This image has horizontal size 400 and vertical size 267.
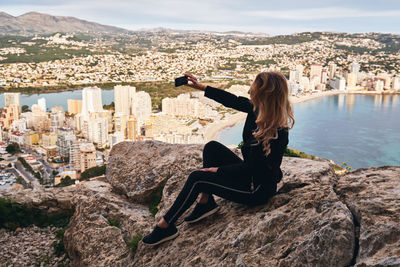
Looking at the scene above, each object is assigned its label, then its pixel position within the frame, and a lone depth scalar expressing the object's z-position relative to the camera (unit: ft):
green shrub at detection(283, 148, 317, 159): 11.61
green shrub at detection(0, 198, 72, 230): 9.80
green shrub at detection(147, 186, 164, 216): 8.46
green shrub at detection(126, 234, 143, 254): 6.53
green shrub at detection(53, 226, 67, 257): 8.67
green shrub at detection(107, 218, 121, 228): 7.89
